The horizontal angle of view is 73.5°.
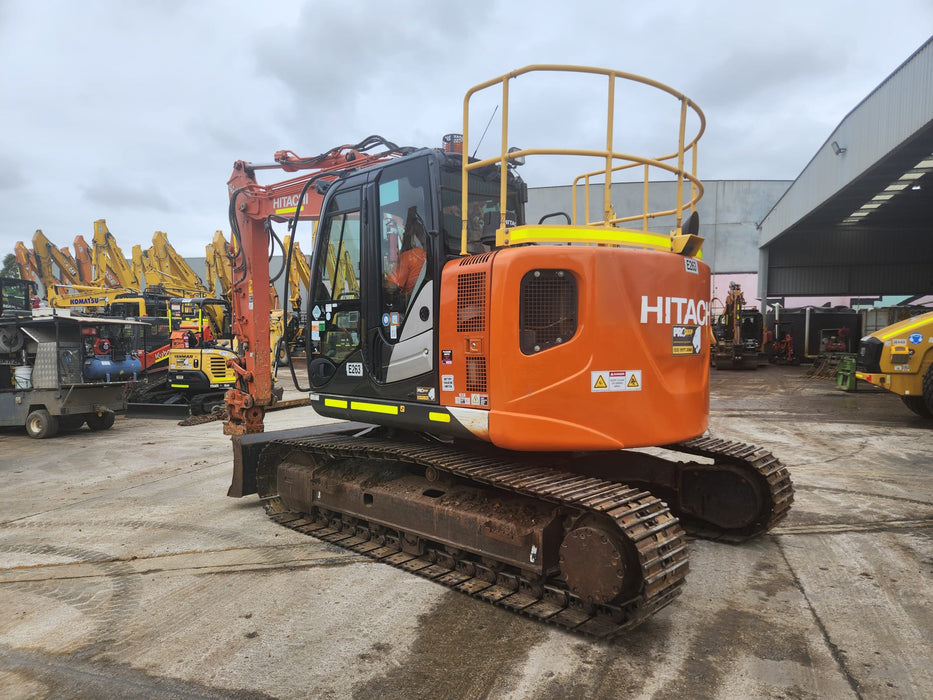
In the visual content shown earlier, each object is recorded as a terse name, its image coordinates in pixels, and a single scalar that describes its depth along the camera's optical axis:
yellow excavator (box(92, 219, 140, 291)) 22.61
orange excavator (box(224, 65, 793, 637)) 3.69
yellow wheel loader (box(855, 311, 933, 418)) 10.28
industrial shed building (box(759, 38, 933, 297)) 13.26
